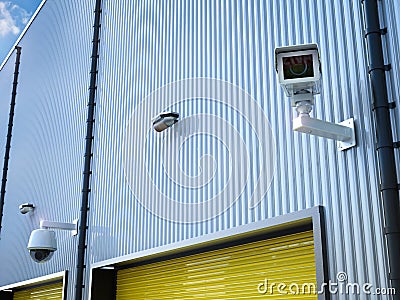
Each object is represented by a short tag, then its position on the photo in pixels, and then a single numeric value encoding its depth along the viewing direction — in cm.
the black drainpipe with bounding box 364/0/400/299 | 274
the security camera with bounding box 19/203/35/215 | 835
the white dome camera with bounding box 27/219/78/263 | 603
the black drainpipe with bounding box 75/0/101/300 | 638
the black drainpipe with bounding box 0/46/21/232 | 1029
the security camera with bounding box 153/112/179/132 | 502
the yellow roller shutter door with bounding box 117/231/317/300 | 362
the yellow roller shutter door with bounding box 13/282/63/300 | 735
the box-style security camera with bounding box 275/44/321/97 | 296
